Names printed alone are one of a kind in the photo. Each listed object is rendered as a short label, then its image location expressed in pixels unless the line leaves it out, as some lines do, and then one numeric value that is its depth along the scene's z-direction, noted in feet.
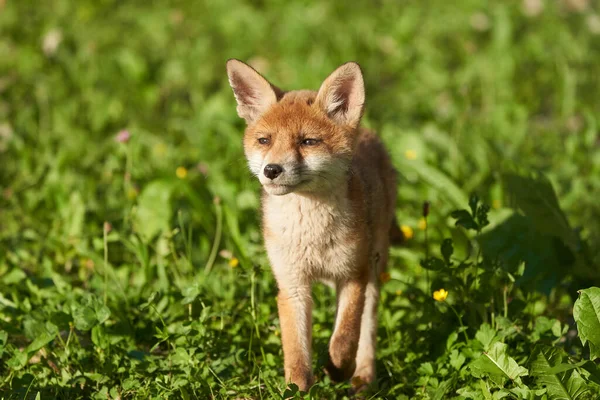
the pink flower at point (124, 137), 33.58
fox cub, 25.73
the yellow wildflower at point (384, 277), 29.74
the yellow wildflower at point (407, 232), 35.73
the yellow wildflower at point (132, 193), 35.29
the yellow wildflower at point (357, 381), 27.78
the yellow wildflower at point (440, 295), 26.53
